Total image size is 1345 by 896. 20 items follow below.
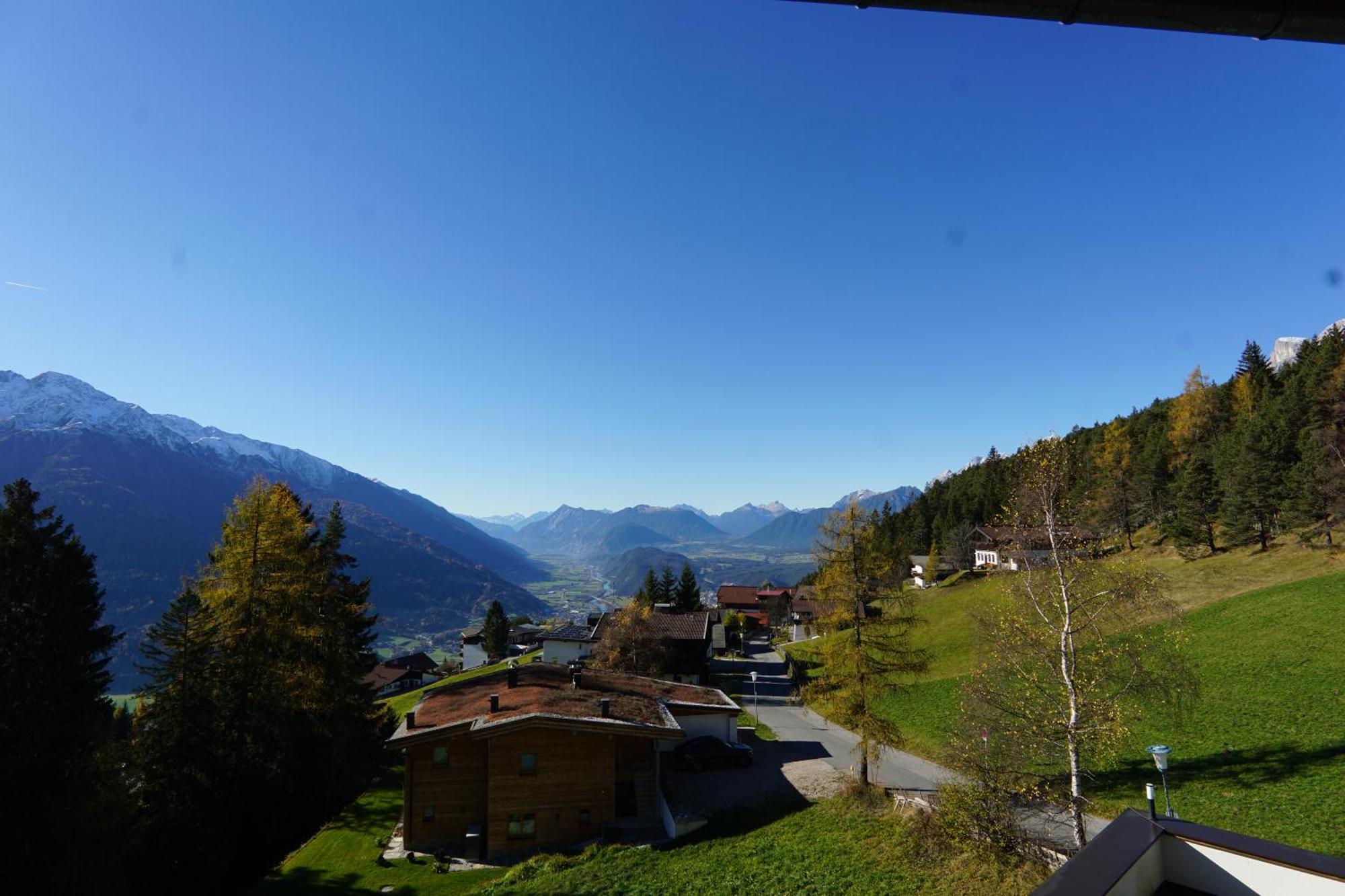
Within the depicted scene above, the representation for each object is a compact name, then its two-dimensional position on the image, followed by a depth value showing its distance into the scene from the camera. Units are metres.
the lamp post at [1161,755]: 11.45
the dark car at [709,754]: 31.70
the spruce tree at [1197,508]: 50.97
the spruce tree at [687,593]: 86.89
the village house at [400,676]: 92.19
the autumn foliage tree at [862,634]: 22.95
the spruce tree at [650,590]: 85.88
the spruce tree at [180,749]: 22.25
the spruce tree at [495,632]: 94.56
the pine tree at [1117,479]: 59.66
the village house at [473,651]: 100.50
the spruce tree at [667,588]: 87.19
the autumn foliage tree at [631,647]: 50.09
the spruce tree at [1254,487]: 46.25
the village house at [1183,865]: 6.05
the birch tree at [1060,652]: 14.30
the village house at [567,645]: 65.56
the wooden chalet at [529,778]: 25.22
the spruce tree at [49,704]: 18.22
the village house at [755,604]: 106.69
